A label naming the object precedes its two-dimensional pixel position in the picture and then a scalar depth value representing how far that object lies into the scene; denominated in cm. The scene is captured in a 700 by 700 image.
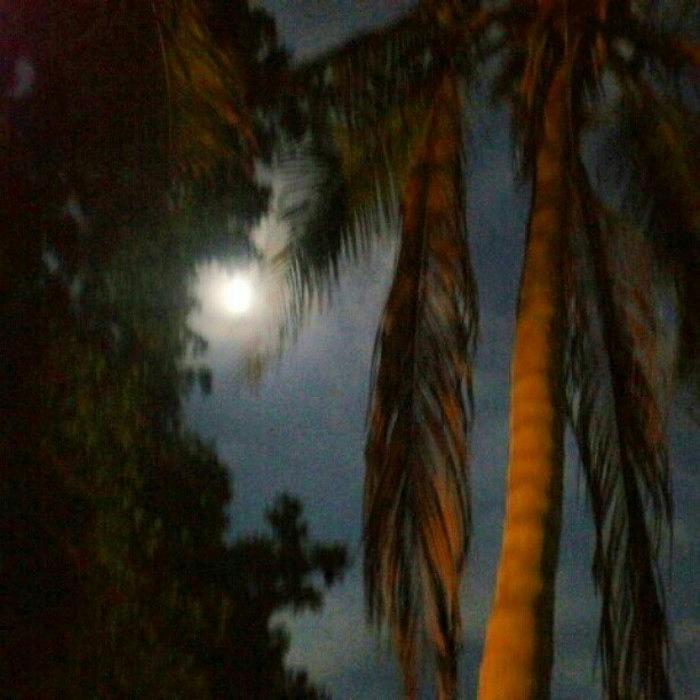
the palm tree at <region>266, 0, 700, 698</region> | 505
